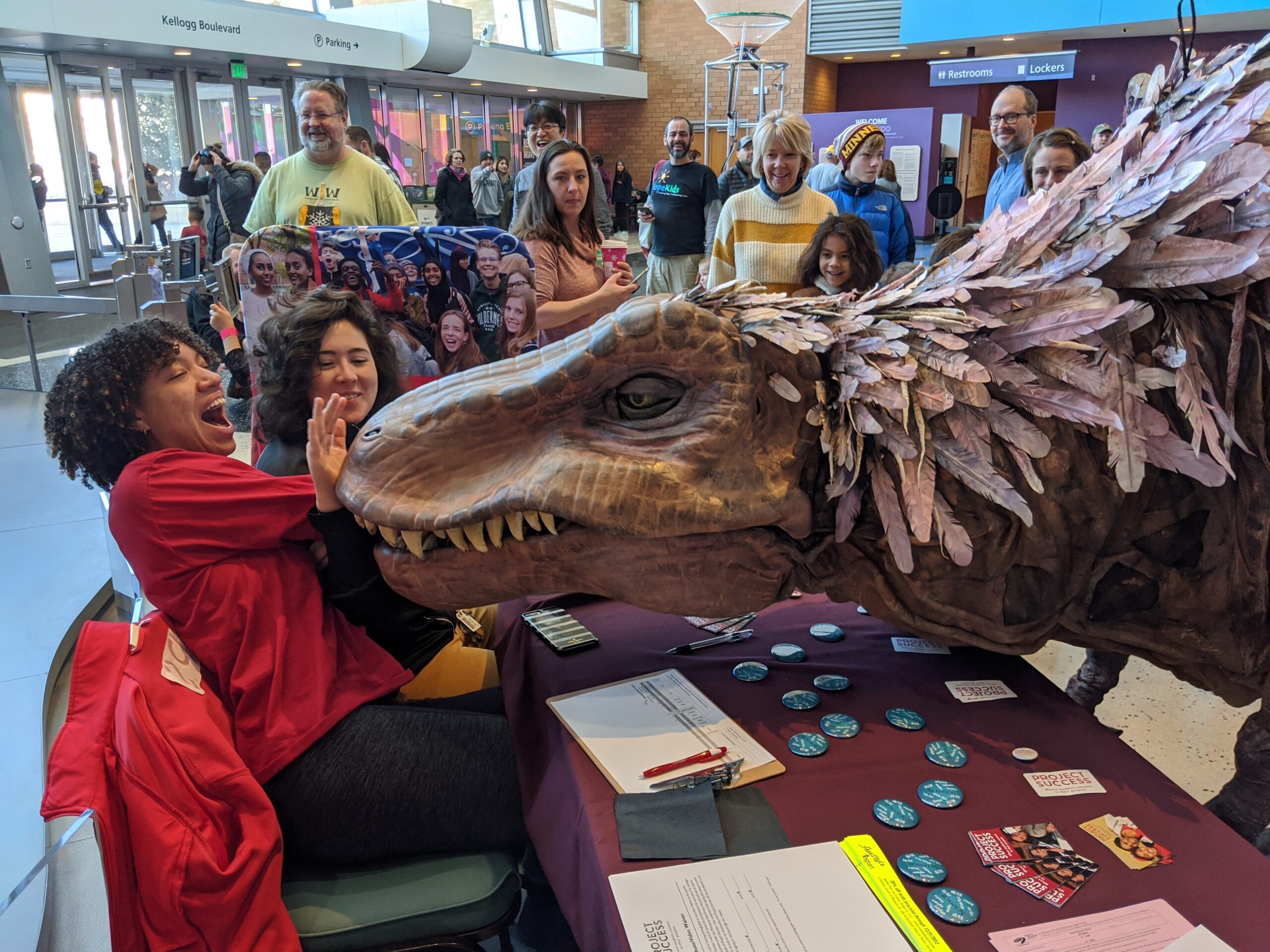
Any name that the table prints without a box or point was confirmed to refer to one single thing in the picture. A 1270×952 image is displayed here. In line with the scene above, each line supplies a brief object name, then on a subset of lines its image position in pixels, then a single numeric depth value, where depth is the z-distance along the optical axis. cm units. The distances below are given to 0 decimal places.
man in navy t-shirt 579
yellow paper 113
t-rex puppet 138
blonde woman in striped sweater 376
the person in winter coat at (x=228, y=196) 617
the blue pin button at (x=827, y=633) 192
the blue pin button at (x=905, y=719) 156
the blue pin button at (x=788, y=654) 183
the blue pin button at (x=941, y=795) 137
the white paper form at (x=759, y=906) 113
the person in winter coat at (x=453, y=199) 966
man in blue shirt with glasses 438
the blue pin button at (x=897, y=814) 133
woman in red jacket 162
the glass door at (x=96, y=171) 1021
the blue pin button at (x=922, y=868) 122
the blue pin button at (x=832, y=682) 170
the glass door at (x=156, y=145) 1060
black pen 187
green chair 151
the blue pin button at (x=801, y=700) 164
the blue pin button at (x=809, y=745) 150
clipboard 143
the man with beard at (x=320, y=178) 357
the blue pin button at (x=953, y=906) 116
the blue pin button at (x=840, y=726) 155
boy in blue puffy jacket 453
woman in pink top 341
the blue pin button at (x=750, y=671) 175
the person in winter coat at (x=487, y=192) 1111
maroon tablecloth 120
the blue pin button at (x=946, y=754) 146
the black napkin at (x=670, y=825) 128
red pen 144
